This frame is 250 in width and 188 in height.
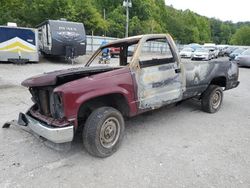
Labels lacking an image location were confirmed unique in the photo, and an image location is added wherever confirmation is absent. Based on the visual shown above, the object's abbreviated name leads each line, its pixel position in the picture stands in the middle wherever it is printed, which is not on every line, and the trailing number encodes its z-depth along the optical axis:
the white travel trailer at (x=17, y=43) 11.18
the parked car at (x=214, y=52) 21.51
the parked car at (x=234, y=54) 16.54
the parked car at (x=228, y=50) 26.03
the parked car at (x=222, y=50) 25.17
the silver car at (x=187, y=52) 21.21
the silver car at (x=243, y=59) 14.17
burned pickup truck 2.57
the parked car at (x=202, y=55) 19.25
